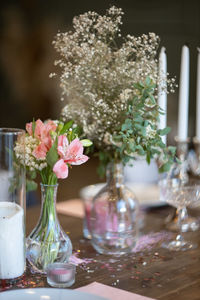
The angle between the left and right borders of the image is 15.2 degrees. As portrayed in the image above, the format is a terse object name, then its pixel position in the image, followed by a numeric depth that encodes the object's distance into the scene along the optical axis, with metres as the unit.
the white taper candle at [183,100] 1.58
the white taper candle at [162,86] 1.41
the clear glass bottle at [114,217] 1.40
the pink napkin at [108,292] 1.16
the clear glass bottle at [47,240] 1.26
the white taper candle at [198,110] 1.79
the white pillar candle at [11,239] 1.19
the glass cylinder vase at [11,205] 1.19
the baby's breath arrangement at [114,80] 1.37
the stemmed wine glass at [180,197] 1.50
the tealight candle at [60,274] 1.20
